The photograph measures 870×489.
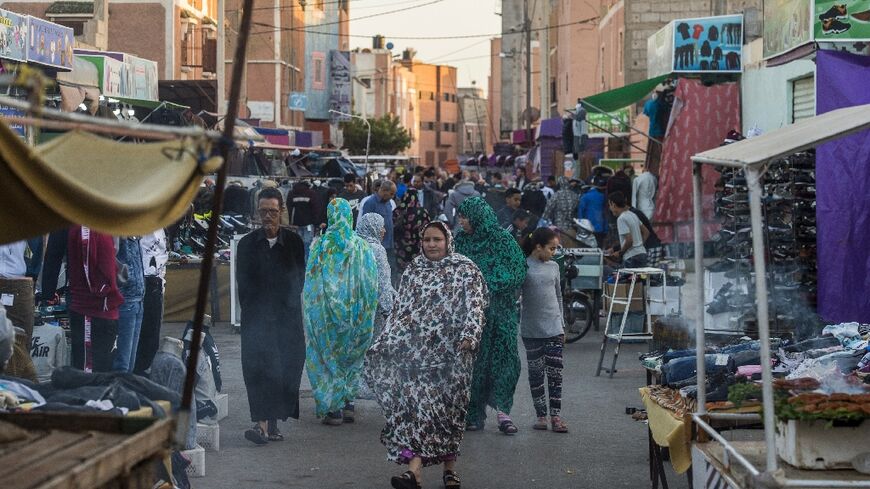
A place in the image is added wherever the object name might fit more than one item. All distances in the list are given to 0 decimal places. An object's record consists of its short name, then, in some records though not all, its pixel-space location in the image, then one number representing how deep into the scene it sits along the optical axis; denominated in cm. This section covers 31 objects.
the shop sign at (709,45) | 1784
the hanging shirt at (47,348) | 981
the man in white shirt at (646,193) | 1969
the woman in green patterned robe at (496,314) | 949
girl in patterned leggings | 970
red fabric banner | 1688
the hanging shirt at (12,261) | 1079
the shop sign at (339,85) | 7600
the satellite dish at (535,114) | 6831
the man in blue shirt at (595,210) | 1942
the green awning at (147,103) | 2289
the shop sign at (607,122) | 2759
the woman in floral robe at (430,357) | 782
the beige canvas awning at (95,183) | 365
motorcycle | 1512
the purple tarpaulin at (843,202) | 1119
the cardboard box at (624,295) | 1323
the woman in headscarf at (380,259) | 1098
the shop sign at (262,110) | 5212
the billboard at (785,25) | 1277
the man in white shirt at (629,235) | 1459
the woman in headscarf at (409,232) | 1570
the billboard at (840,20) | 1208
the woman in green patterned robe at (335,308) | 994
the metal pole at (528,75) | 5038
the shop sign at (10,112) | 1494
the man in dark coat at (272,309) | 925
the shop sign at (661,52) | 1812
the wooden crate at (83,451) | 393
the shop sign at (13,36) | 1503
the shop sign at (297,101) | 5607
